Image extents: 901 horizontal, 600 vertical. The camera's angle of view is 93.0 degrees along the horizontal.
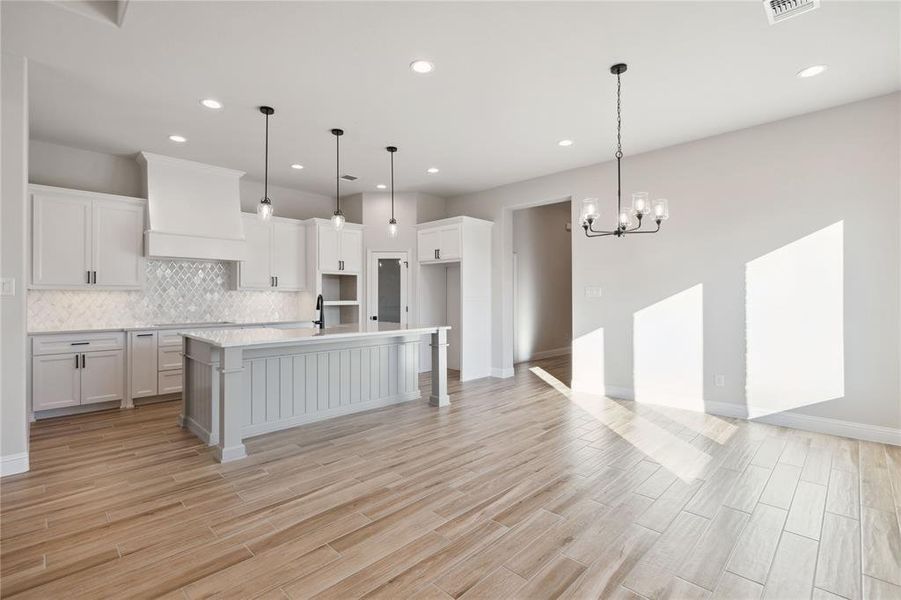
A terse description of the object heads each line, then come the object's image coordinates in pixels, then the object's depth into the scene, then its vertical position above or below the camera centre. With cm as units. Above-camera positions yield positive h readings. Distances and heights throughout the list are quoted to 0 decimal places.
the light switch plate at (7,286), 292 +11
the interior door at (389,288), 689 +21
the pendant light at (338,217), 430 +85
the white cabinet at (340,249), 641 +81
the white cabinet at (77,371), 427 -71
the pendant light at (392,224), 477 +87
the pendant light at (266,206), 384 +86
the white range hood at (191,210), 498 +113
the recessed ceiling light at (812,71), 317 +172
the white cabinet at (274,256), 591 +66
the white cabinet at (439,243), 634 +90
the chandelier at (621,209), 335 +74
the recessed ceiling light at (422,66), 309 +172
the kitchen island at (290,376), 329 -70
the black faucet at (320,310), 449 -9
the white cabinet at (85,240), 441 +68
